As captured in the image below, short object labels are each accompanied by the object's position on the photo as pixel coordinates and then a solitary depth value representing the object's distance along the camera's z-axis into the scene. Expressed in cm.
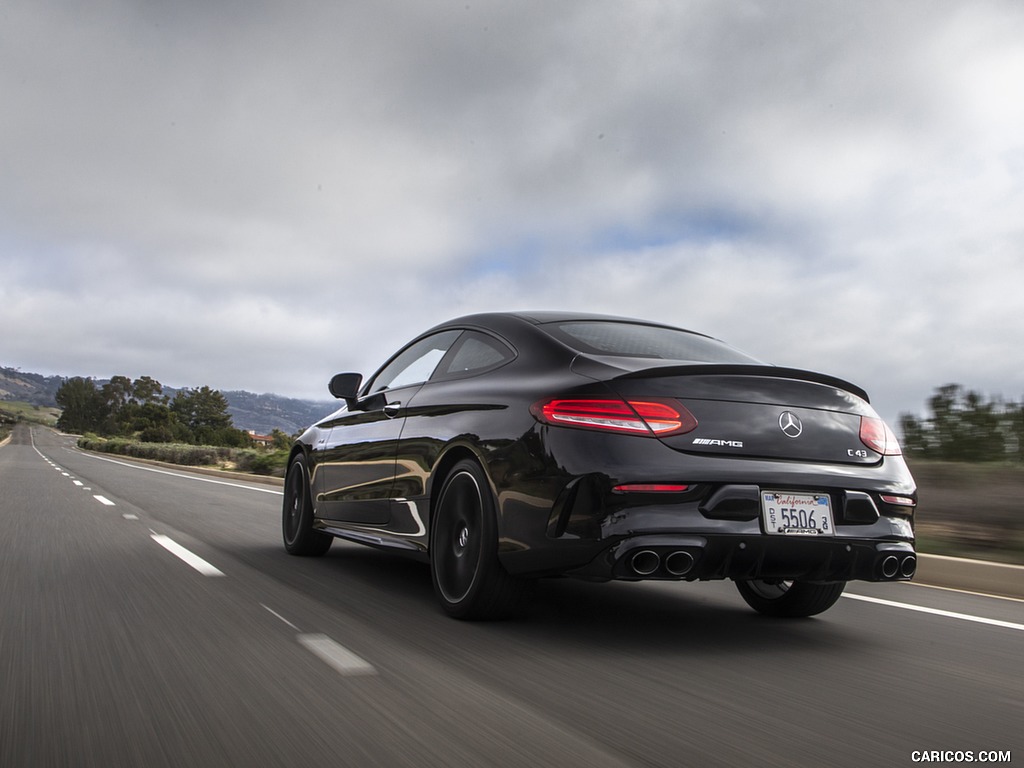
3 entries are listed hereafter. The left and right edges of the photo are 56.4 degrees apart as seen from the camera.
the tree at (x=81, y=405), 17200
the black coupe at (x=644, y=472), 390
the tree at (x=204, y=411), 12718
